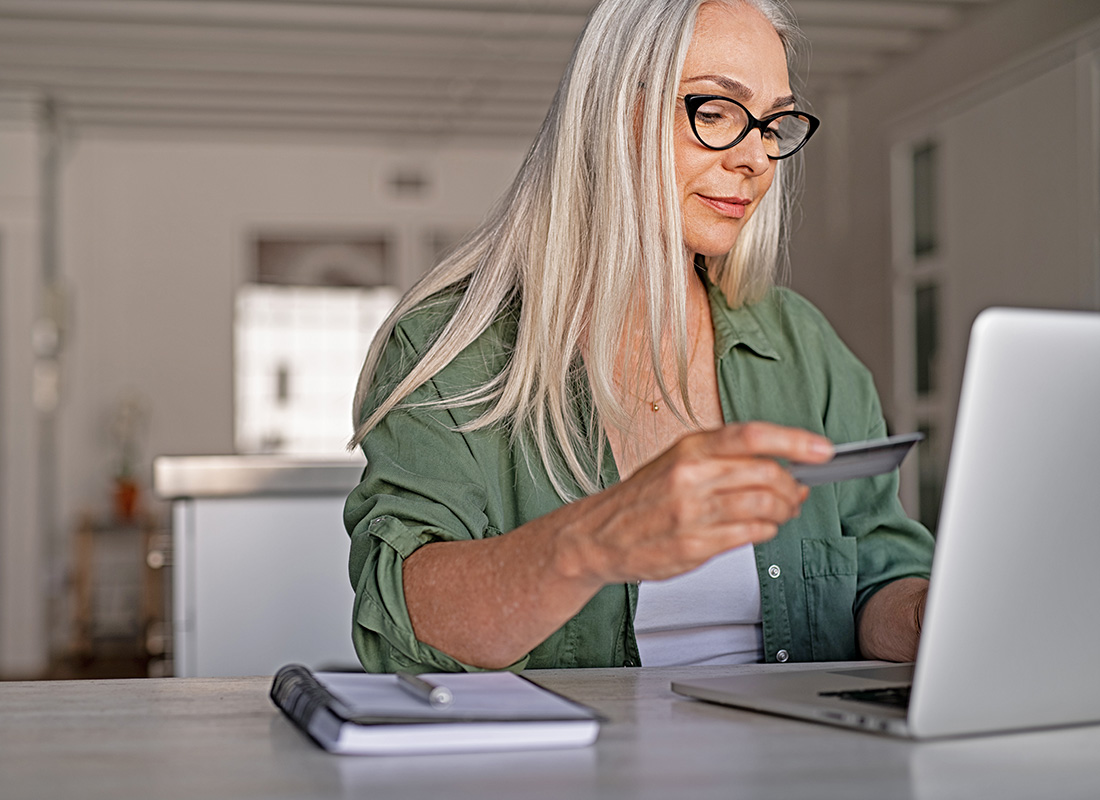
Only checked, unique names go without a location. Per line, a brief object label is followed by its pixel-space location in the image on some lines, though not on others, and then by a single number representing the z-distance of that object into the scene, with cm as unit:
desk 71
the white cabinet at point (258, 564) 251
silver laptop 72
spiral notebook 79
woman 132
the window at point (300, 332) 749
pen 84
